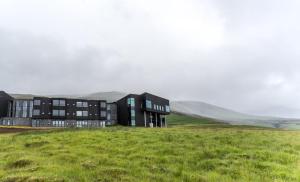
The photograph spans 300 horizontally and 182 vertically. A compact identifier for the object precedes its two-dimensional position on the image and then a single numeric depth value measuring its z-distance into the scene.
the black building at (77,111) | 104.44
